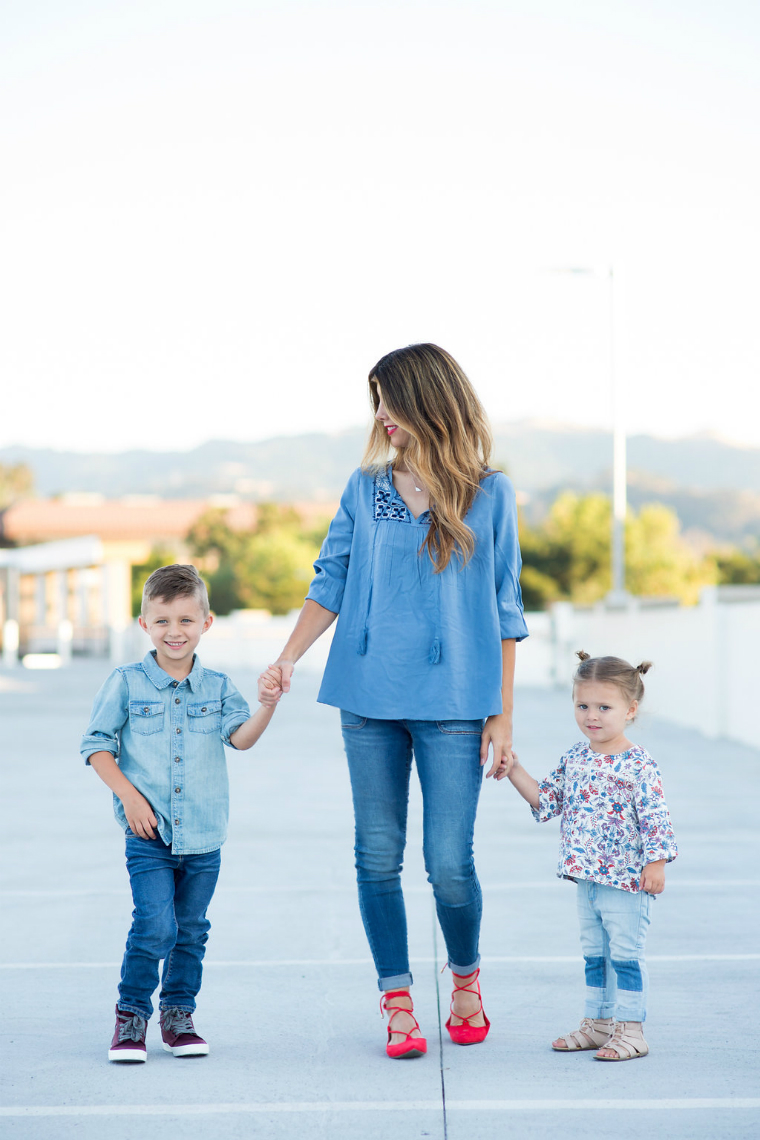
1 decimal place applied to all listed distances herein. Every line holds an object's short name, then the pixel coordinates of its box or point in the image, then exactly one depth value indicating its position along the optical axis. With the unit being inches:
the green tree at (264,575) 2869.1
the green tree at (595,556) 2930.6
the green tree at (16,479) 5575.8
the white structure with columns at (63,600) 1428.4
